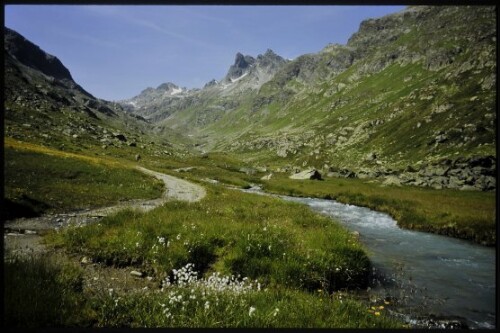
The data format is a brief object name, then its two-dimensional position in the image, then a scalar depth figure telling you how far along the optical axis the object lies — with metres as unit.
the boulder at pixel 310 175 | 73.09
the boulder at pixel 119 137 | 129.43
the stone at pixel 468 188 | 43.84
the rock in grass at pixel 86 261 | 11.30
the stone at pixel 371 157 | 107.93
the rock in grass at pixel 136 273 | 10.71
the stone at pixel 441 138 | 89.50
